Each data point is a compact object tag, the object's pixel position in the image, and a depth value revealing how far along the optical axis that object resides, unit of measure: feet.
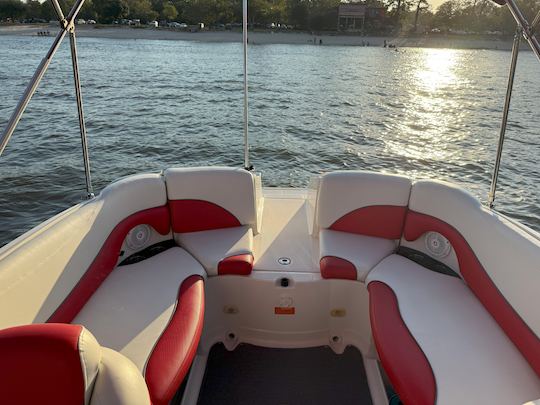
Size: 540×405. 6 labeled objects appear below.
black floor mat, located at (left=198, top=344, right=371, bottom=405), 8.08
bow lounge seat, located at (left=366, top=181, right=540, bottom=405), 6.23
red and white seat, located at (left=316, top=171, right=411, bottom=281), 9.72
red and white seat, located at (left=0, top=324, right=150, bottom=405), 4.47
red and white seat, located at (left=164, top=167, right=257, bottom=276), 9.81
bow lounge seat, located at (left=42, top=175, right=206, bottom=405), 6.53
